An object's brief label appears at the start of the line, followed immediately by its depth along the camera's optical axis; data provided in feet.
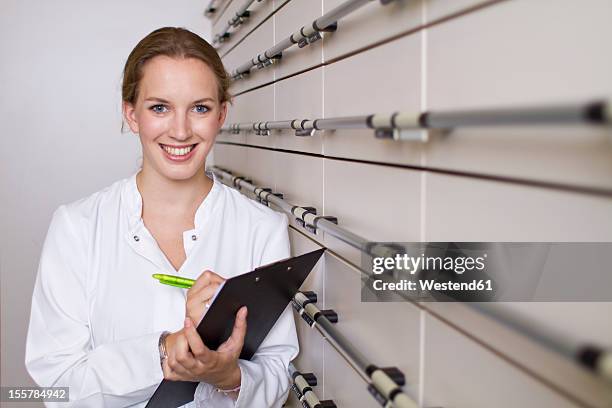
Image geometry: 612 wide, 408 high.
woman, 5.31
